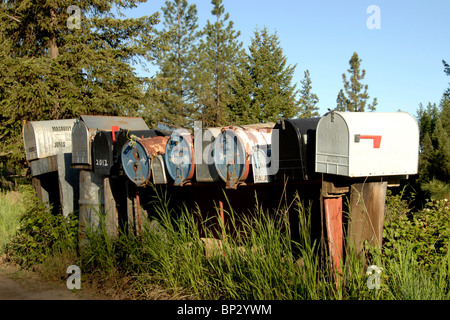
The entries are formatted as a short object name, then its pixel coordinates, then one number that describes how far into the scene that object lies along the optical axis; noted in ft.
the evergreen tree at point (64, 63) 33.91
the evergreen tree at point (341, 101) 86.89
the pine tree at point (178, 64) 97.45
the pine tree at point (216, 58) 96.43
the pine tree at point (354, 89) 87.61
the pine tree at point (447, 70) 35.66
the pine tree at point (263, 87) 66.59
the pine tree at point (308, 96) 104.37
